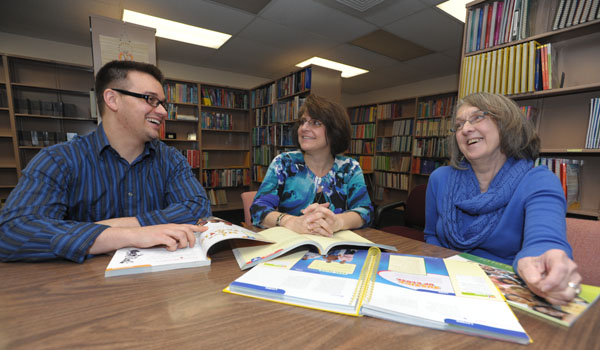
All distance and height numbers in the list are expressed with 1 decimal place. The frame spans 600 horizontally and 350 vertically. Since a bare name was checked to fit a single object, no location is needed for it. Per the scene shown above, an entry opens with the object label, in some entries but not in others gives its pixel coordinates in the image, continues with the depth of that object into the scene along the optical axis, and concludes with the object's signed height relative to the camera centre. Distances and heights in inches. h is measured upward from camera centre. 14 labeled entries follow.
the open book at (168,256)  26.2 -12.2
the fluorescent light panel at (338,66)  195.0 +64.9
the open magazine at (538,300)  19.8 -12.5
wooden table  16.7 -12.6
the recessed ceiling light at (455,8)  118.0 +66.5
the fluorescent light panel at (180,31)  136.6 +66.6
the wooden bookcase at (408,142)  191.0 +5.8
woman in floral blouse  56.2 -6.1
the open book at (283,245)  28.5 -12.0
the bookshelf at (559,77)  69.0 +20.7
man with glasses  29.2 -7.1
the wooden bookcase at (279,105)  143.1 +28.2
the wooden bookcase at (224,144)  196.9 +1.8
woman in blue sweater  36.0 -6.2
